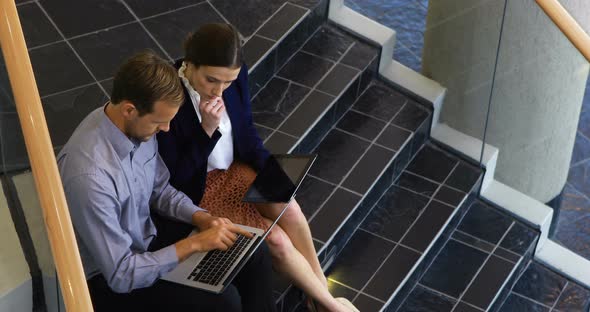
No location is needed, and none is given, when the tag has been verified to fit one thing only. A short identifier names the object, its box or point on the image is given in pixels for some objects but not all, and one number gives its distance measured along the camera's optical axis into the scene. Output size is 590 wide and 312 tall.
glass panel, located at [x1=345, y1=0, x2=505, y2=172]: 4.40
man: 2.66
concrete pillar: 4.24
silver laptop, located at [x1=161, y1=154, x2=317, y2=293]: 2.94
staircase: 4.08
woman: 3.00
